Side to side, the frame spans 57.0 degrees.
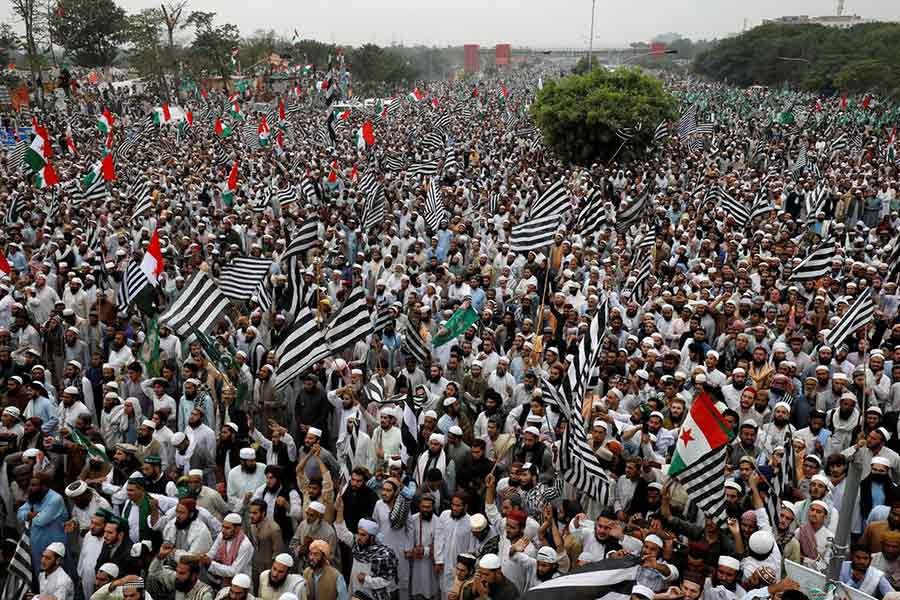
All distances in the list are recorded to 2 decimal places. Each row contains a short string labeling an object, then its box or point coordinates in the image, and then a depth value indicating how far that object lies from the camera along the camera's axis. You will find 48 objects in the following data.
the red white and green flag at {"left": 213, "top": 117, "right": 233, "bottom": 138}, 22.68
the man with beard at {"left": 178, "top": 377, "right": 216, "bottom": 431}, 6.79
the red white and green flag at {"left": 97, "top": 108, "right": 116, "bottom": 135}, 20.39
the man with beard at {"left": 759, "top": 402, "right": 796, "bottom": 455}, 6.21
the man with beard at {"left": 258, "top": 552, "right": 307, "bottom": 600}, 4.65
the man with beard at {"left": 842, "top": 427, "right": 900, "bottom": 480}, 5.87
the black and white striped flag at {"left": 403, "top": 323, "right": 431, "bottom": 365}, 8.04
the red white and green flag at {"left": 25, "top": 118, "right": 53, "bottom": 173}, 14.44
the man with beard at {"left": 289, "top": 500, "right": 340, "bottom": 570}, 5.23
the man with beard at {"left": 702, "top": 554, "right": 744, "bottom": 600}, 4.46
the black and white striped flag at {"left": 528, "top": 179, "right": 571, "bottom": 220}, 9.77
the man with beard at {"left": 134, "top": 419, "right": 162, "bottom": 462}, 6.39
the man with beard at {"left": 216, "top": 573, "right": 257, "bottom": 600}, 4.46
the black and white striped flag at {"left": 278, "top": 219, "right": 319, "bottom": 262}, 9.43
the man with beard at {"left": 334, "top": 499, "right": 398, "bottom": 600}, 5.02
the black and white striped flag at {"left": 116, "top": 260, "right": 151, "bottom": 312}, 9.16
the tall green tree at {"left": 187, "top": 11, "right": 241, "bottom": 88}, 47.62
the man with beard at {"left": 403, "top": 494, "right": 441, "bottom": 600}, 5.42
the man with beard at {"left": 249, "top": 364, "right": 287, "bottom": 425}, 7.29
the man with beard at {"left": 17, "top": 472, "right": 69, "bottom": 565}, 5.57
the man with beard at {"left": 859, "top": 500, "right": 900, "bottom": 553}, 4.96
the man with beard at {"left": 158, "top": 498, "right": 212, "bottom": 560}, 5.14
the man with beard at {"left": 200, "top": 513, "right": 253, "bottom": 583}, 4.99
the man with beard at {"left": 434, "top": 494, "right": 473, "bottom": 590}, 5.32
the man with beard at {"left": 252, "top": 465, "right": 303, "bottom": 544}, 5.54
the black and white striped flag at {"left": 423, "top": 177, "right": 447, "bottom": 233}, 13.15
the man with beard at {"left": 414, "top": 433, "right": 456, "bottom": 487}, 6.09
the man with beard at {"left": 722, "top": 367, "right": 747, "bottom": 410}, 7.00
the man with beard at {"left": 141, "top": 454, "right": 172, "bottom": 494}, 5.80
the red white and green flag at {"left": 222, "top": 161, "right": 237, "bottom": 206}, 15.41
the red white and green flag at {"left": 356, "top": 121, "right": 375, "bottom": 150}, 19.55
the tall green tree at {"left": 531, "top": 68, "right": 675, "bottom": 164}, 20.94
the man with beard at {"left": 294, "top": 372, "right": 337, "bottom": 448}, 7.30
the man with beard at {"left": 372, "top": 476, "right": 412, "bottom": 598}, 5.36
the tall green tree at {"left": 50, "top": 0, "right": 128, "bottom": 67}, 47.88
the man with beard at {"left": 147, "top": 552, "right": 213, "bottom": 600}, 4.69
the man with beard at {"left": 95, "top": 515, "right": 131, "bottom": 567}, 5.04
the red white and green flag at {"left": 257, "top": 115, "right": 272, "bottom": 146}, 22.05
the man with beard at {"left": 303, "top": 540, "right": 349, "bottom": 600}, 4.80
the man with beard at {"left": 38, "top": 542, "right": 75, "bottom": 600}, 4.84
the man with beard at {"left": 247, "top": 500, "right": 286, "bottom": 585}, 5.41
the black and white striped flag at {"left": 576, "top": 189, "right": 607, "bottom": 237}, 11.61
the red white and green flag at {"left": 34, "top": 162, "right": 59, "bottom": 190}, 14.15
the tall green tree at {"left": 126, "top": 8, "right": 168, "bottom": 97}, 40.19
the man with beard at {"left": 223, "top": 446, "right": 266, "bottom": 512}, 5.83
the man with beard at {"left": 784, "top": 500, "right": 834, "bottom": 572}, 4.99
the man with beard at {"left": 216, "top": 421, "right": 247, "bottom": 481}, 6.16
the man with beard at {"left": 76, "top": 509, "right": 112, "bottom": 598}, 5.09
